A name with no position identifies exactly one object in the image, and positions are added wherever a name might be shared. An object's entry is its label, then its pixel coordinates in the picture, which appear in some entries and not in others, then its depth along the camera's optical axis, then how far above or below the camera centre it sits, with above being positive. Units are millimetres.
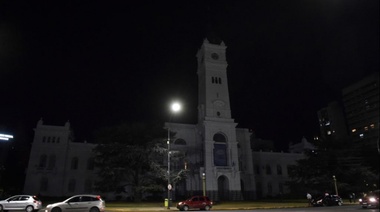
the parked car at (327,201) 33431 -712
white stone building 55094 +8457
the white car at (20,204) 26078 -393
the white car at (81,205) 21312 -455
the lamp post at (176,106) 27281 +8245
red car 30406 -745
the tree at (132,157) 43562 +6047
